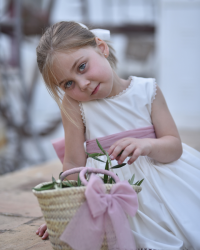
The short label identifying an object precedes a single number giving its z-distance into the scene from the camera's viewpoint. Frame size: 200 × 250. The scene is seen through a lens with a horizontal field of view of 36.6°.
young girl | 1.20
